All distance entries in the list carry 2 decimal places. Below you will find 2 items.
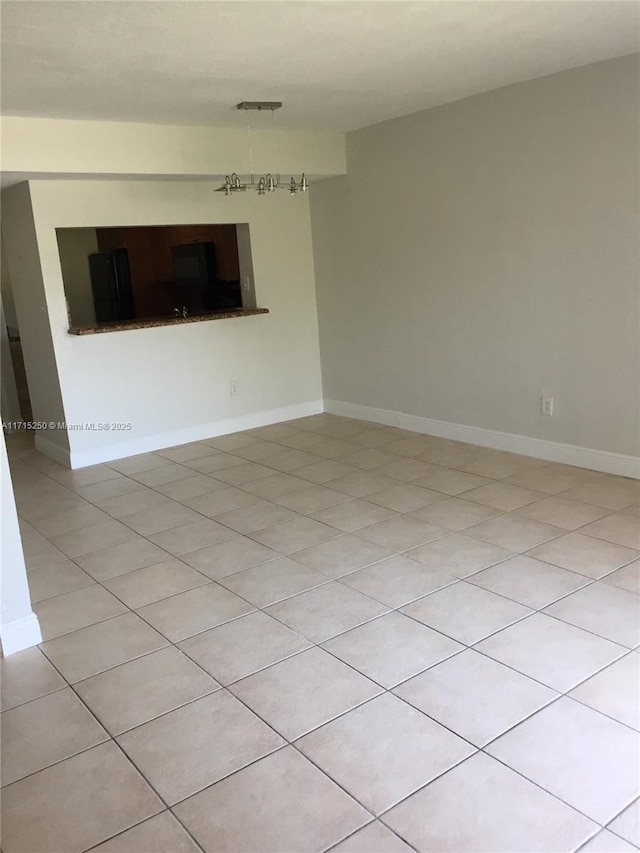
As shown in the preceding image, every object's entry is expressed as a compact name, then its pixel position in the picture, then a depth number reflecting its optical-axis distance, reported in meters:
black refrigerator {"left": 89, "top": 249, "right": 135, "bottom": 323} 5.72
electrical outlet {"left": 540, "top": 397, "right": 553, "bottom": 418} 4.28
